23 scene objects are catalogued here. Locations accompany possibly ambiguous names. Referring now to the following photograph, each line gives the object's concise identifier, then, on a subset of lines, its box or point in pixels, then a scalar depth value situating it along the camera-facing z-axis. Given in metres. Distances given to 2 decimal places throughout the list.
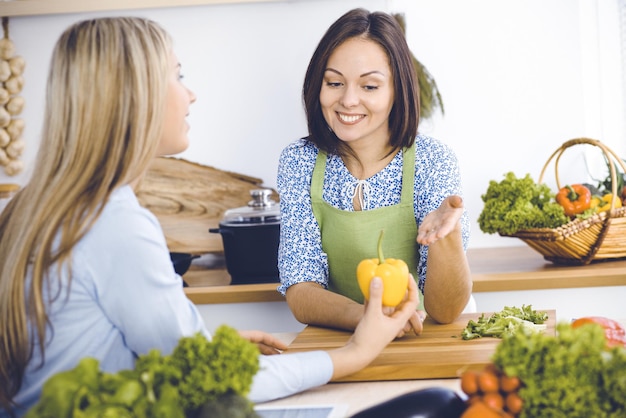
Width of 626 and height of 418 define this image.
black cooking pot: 2.80
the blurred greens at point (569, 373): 1.02
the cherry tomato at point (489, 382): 1.08
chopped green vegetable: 1.73
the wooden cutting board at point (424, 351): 1.54
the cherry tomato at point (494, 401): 1.08
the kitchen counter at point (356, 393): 1.40
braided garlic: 3.27
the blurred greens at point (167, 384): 0.96
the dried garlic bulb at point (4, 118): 3.25
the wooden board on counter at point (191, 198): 3.22
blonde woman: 1.21
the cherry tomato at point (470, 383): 1.10
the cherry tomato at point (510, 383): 1.06
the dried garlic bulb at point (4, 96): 3.24
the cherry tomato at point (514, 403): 1.05
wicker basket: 2.69
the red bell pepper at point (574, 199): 2.75
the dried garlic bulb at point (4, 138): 3.27
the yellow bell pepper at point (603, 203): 2.73
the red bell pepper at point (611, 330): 1.50
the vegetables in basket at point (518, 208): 2.74
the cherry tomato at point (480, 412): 1.07
